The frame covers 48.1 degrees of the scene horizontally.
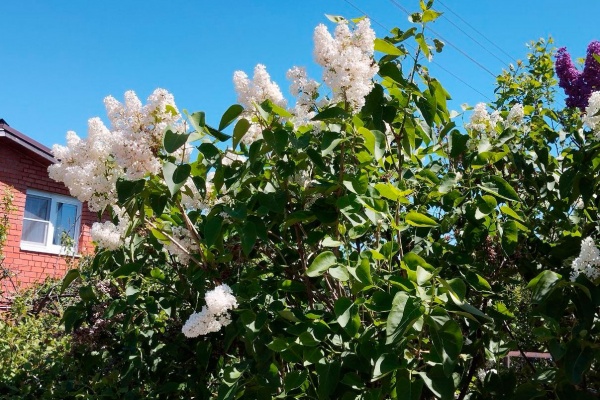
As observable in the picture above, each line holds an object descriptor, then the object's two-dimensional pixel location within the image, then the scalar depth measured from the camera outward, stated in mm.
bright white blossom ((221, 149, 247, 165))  2215
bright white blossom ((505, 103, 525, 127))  2684
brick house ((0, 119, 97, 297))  10719
